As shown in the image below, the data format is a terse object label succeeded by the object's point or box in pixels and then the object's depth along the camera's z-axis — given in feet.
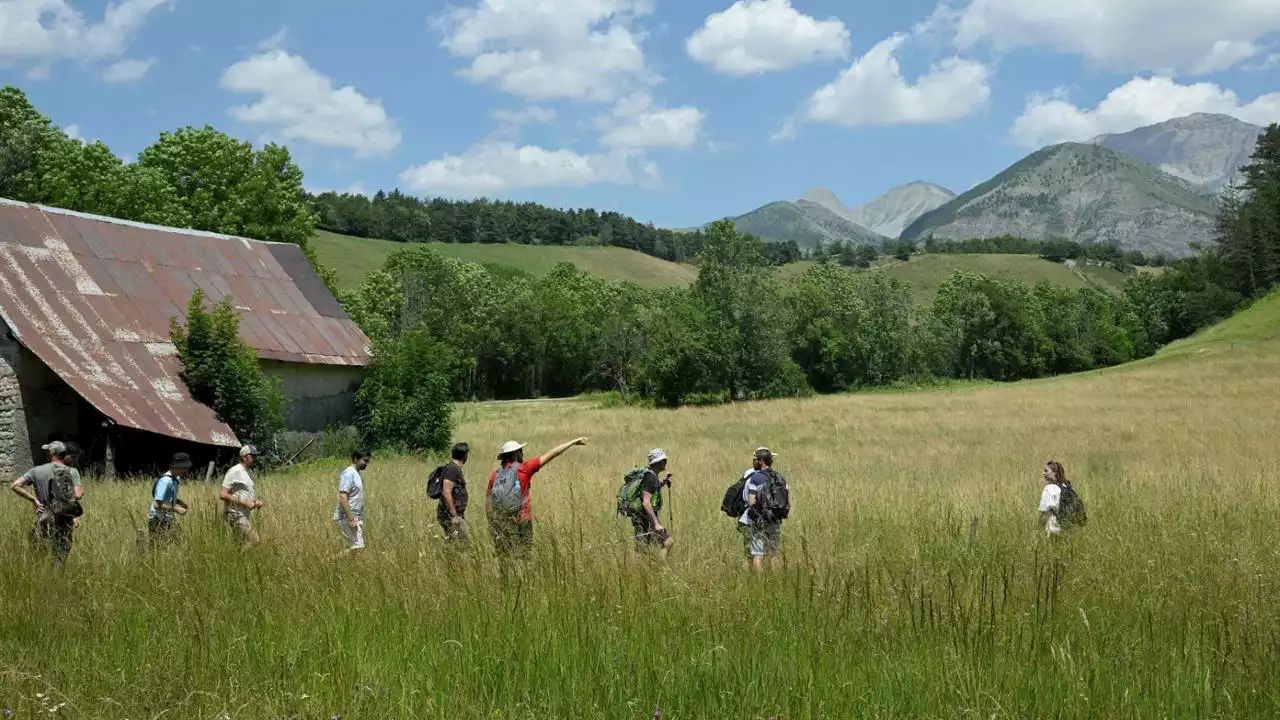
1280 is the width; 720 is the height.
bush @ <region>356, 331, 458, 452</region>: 87.25
